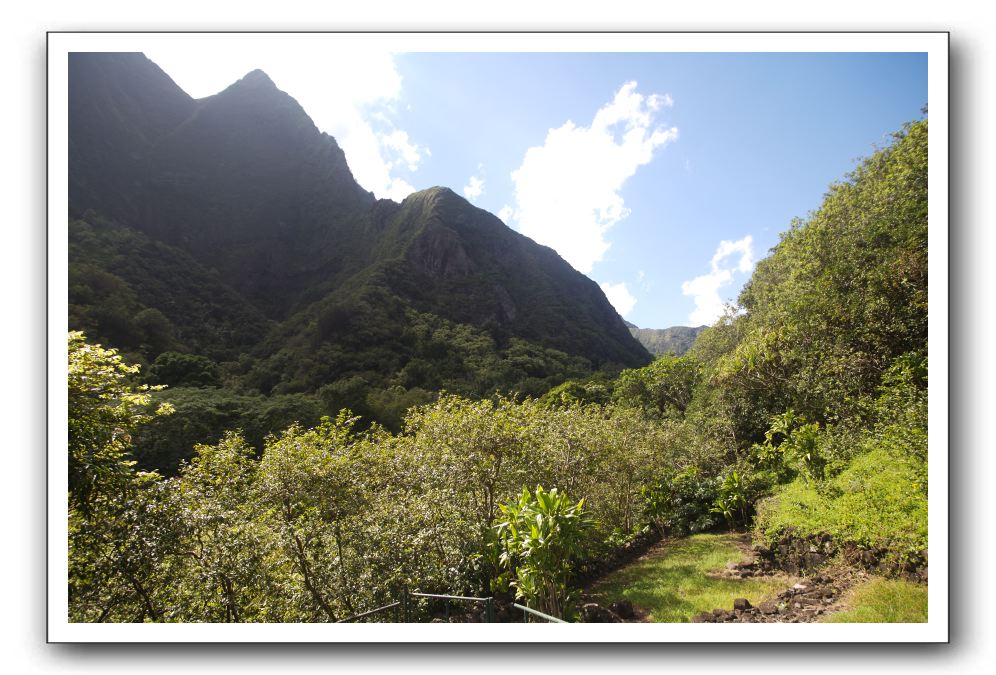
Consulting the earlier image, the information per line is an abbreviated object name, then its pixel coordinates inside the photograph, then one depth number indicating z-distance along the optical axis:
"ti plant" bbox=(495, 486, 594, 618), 4.62
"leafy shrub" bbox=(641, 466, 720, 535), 10.89
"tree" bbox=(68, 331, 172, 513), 3.68
